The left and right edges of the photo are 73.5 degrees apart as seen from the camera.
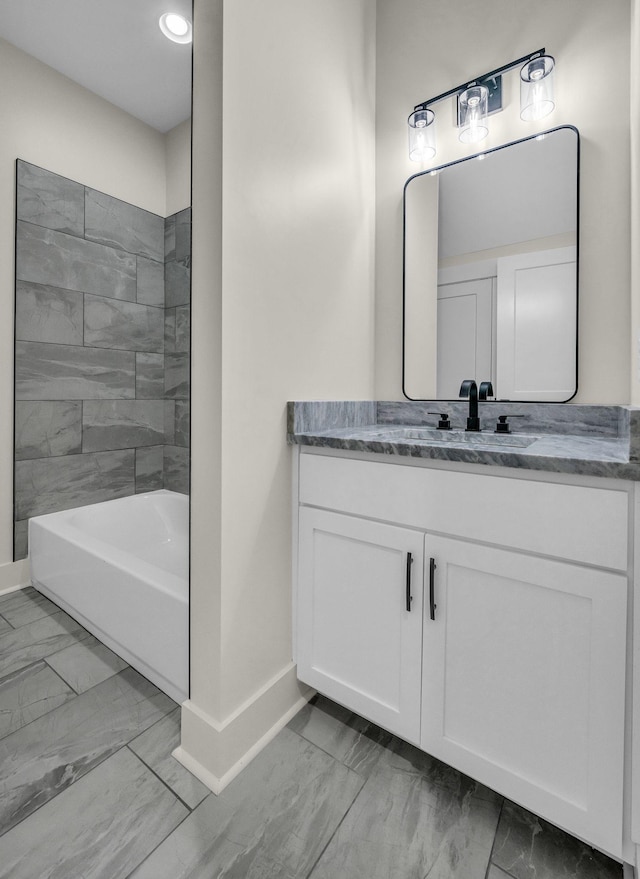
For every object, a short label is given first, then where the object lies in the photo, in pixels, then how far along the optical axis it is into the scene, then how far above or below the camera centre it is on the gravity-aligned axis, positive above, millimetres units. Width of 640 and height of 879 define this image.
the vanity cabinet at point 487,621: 848 -433
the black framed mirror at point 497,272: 1401 +589
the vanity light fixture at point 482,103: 1373 +1157
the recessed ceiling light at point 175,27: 1956 +1907
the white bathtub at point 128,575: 1387 -583
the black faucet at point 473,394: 1480 +150
